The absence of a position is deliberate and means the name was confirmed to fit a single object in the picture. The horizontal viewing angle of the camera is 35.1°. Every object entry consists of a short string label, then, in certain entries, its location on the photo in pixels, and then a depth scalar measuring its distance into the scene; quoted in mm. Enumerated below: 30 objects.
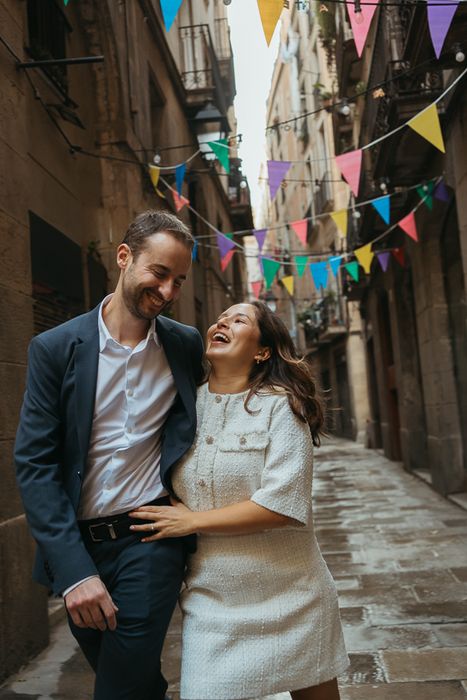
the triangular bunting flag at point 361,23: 5211
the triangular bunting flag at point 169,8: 4562
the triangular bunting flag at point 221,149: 8523
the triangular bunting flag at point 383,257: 13408
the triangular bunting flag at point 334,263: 12672
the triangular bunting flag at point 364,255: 11868
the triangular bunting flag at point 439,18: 5215
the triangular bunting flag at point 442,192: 9628
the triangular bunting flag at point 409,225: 10453
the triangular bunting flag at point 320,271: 12763
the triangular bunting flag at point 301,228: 10305
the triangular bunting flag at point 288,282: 13870
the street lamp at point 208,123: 14180
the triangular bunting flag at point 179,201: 10136
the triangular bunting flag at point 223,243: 12016
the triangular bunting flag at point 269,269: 12770
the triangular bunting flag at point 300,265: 12711
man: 2234
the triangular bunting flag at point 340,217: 9422
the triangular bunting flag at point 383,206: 10016
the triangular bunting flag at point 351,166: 7977
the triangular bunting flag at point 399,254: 13082
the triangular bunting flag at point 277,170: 8484
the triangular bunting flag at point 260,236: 11411
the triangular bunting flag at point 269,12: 4781
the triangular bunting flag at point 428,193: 9914
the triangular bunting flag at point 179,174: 9400
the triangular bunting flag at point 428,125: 7092
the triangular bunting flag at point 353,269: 13484
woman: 2291
